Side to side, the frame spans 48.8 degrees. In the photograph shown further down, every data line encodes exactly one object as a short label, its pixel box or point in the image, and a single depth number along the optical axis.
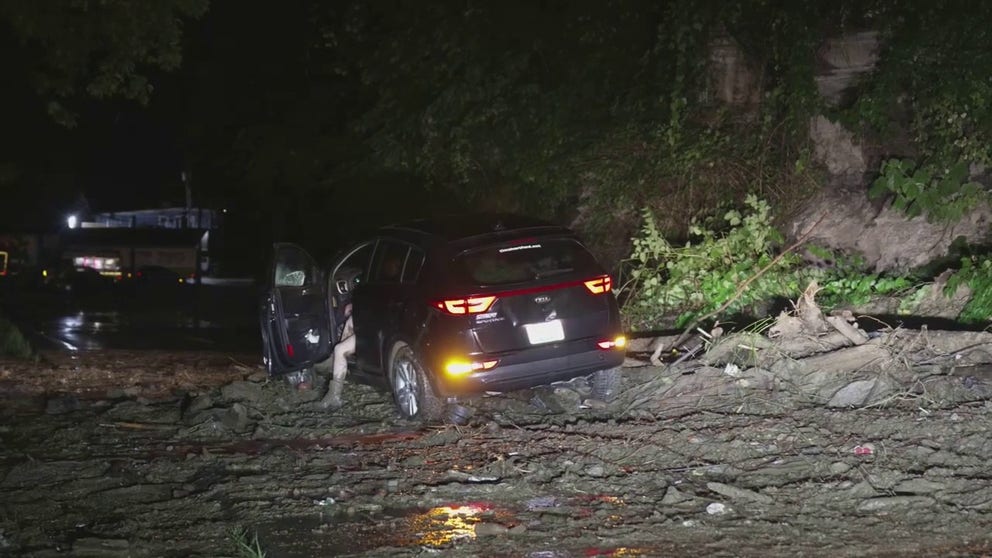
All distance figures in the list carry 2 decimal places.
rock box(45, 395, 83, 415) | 10.39
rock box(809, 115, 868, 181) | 13.53
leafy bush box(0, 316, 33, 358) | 14.75
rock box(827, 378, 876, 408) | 8.30
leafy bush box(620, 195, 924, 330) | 11.84
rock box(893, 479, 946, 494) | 6.36
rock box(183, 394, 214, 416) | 9.97
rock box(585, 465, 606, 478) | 7.18
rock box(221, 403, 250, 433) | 9.45
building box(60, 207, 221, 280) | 38.59
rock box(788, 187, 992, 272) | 12.33
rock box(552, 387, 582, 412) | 9.30
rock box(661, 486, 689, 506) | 6.49
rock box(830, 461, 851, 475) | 6.80
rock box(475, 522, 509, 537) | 6.09
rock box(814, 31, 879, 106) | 13.52
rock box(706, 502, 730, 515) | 6.27
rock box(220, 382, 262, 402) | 10.66
